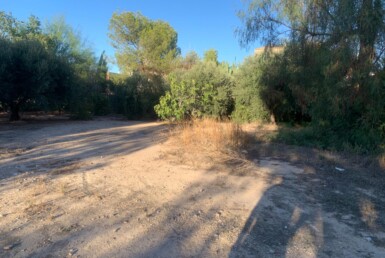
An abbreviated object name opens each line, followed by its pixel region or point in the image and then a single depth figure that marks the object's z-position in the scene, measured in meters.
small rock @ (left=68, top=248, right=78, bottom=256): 3.07
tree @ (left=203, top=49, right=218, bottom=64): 35.88
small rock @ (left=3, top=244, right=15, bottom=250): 3.13
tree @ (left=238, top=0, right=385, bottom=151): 8.21
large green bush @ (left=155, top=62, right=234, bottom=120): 16.20
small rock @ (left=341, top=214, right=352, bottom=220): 4.18
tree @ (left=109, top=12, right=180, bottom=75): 30.48
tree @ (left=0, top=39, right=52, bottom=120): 14.39
